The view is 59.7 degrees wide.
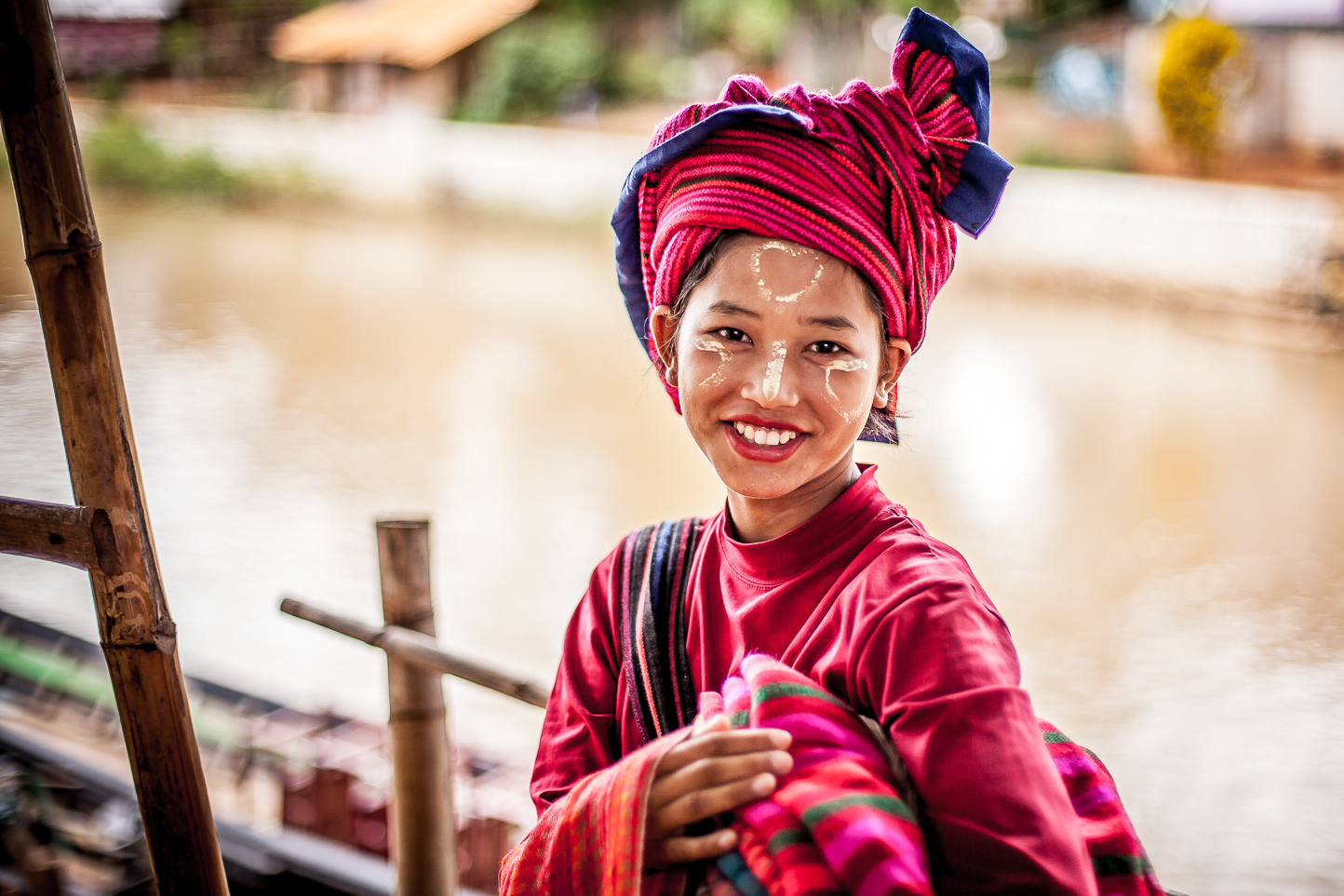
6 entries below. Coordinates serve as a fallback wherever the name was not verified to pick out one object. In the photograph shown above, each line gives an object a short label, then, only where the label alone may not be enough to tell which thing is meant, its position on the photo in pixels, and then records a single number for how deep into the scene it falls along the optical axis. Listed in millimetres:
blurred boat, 2531
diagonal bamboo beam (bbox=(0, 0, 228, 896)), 1329
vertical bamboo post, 2020
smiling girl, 949
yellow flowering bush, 13953
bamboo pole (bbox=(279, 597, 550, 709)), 1808
